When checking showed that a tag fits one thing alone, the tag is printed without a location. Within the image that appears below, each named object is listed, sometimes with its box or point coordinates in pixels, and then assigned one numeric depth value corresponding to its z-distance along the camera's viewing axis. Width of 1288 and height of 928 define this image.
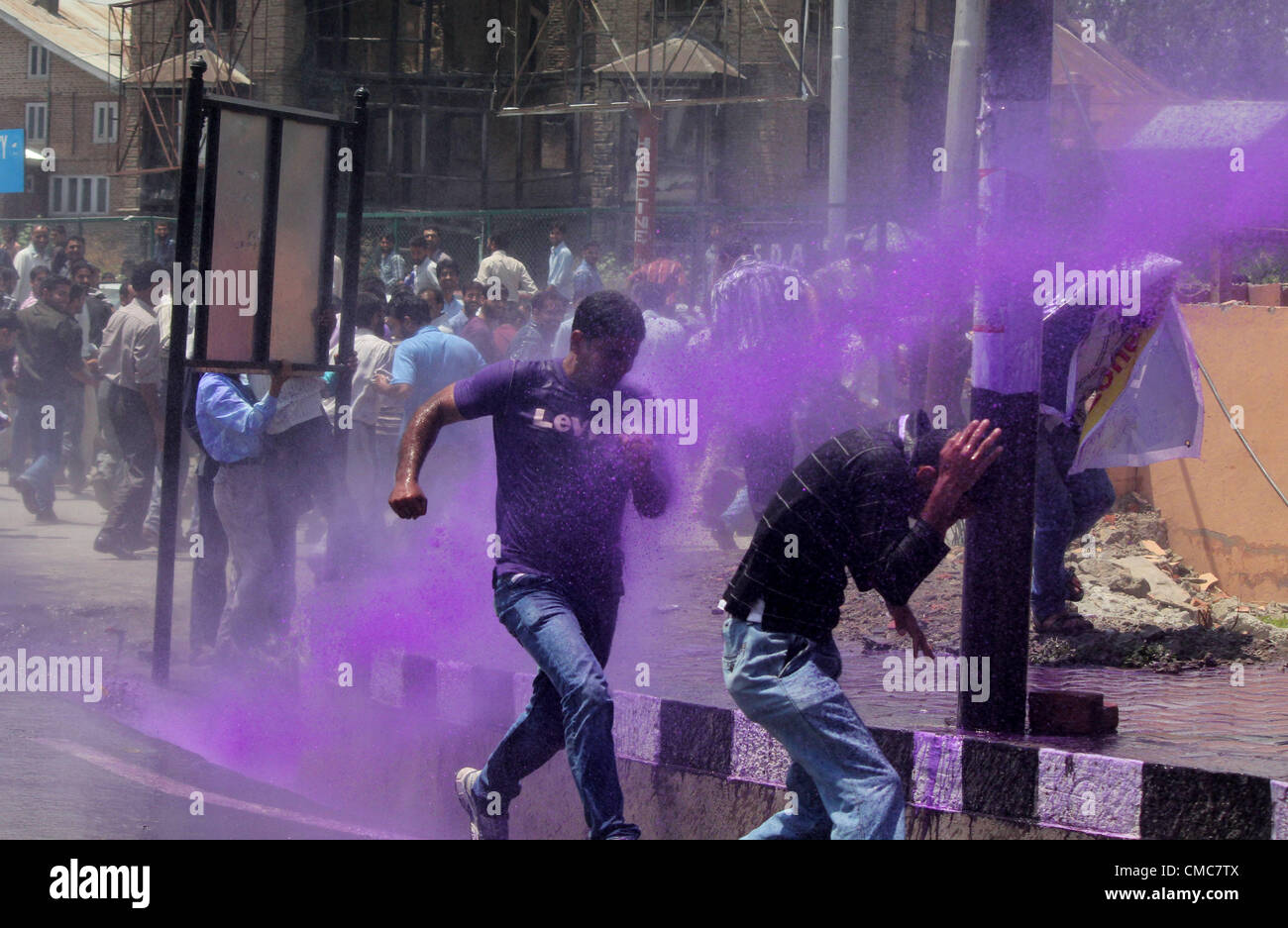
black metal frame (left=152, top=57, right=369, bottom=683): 6.50
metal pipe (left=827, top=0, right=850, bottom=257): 17.00
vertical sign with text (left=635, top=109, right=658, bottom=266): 16.02
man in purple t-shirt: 4.87
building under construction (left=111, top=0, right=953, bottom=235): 26.94
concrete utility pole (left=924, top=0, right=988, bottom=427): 9.70
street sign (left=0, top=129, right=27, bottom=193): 14.10
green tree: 9.12
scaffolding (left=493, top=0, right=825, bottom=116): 24.22
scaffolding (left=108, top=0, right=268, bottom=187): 26.34
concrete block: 5.16
